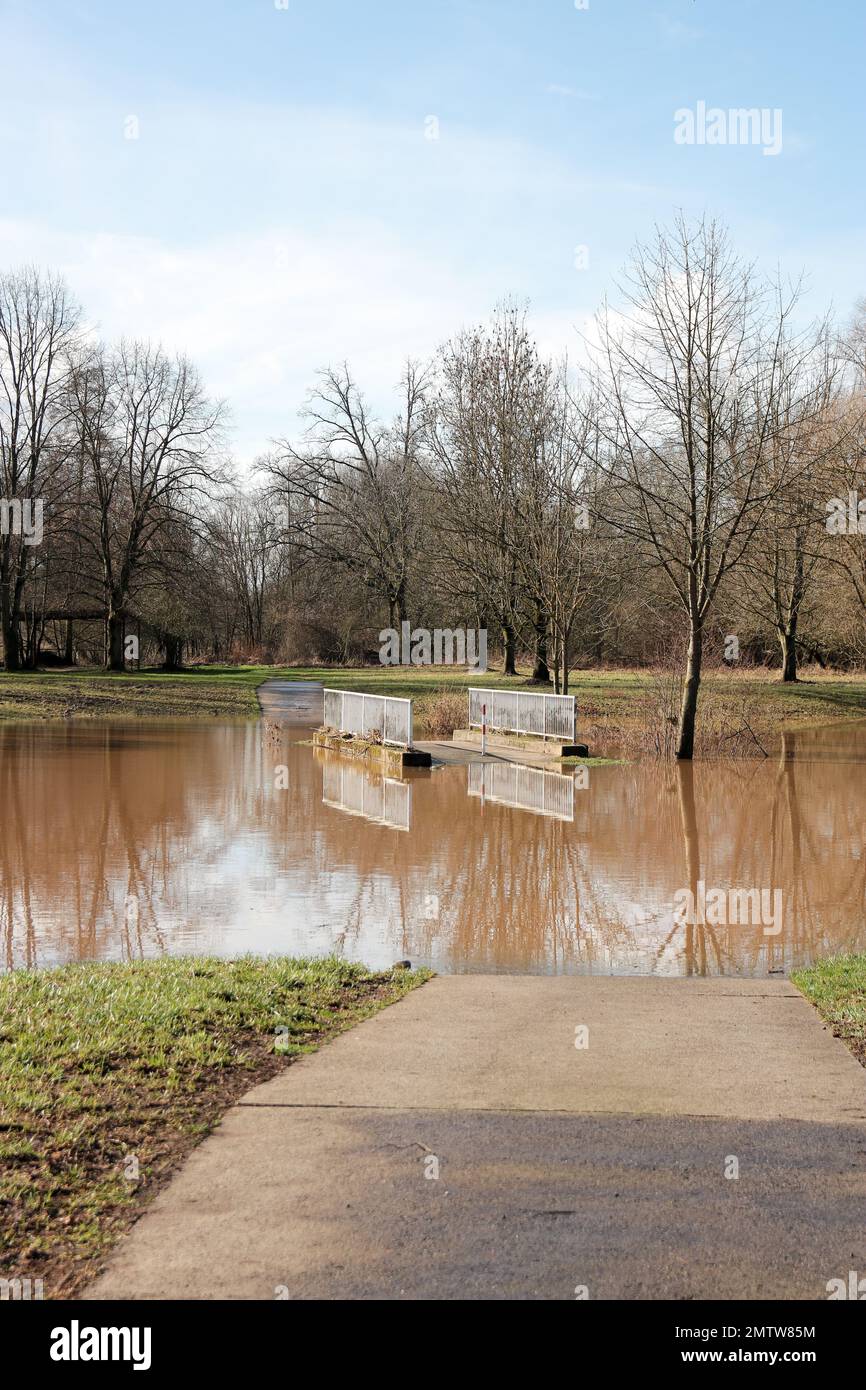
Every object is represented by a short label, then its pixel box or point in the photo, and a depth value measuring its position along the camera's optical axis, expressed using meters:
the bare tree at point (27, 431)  49.47
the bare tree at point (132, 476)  52.94
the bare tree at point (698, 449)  24.48
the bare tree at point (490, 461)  43.44
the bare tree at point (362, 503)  60.28
